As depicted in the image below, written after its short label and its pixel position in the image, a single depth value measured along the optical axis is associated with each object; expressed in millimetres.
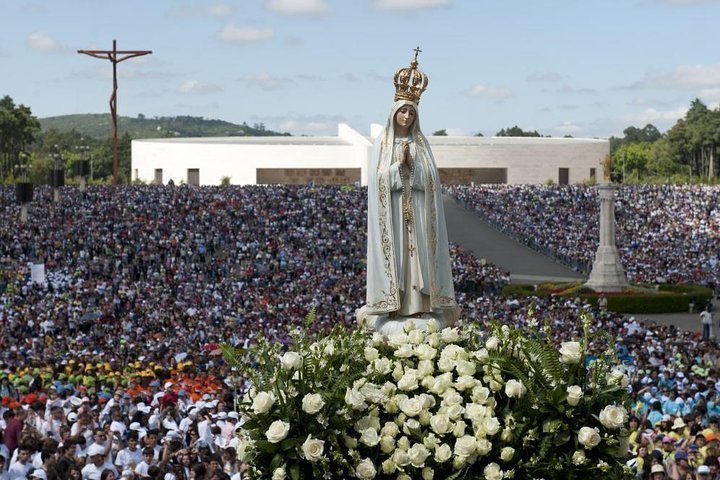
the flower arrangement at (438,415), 11711
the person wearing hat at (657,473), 20469
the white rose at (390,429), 11883
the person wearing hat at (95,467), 22953
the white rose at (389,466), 11781
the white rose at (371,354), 12602
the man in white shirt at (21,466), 23328
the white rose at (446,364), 12469
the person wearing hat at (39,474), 21484
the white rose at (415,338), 12953
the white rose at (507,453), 11758
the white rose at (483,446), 11687
